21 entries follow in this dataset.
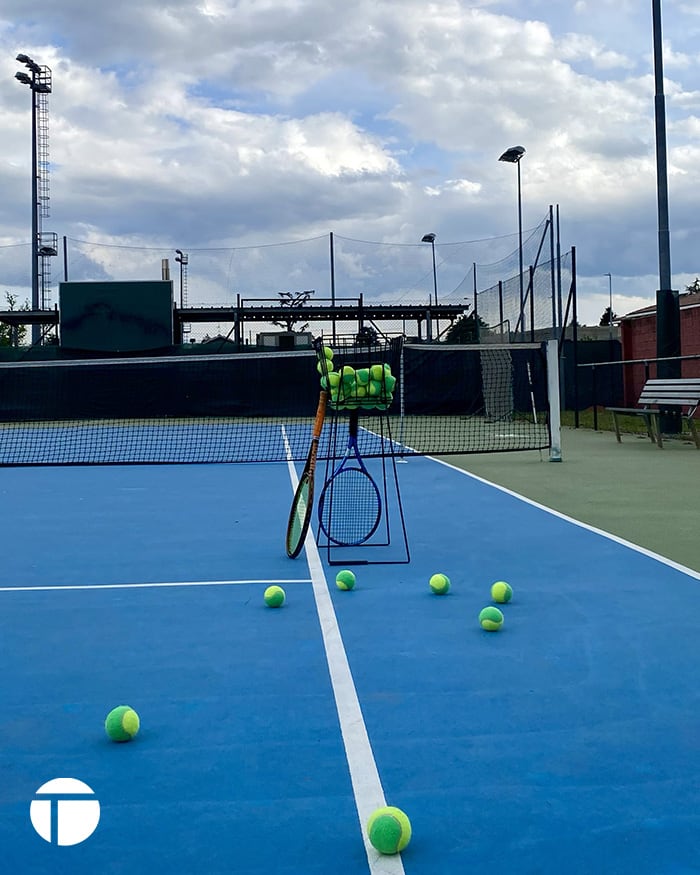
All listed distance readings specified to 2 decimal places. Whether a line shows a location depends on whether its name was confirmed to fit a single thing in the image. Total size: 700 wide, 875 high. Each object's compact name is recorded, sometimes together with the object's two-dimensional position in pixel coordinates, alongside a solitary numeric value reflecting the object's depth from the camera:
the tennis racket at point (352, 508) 6.79
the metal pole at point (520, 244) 20.50
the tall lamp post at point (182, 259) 37.84
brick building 22.72
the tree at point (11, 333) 38.42
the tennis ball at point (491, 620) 4.48
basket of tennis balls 6.06
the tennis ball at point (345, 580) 5.41
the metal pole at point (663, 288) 15.45
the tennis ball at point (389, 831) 2.46
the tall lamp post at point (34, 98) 31.28
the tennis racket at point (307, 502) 6.11
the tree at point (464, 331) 28.12
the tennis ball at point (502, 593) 5.00
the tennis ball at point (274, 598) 5.01
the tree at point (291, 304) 33.53
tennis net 20.28
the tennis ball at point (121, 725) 3.19
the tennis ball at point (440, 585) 5.25
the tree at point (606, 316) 68.43
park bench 13.70
